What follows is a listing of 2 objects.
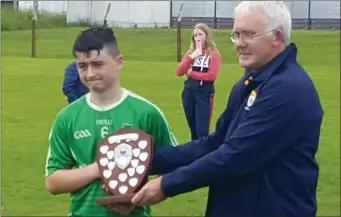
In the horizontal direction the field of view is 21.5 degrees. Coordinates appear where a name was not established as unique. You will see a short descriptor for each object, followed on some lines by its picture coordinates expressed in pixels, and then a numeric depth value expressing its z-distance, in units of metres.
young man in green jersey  4.41
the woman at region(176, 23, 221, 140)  14.11
